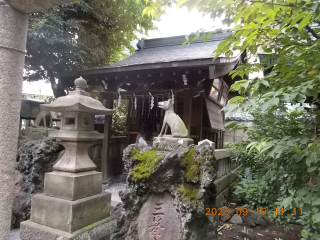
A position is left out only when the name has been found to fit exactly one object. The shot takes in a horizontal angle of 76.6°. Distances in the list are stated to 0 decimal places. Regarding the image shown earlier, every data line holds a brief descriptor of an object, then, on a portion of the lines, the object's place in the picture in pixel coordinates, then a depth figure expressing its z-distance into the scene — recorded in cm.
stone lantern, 263
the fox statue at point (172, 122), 379
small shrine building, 579
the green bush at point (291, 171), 194
